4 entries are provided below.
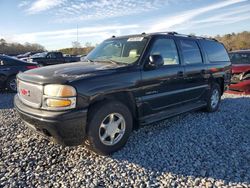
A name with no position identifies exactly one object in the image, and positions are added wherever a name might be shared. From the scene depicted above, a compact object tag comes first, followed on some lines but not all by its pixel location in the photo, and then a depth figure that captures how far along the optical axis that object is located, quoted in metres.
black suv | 2.53
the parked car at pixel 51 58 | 14.33
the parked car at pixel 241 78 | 6.63
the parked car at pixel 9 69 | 6.94
